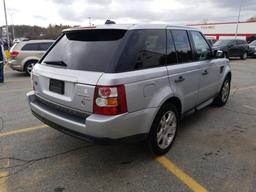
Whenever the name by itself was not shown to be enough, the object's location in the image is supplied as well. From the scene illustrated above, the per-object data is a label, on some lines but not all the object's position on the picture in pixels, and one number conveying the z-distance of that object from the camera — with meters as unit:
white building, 32.34
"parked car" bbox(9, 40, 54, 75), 8.33
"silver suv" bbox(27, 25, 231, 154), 2.12
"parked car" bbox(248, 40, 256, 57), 16.95
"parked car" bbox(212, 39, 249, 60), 15.22
